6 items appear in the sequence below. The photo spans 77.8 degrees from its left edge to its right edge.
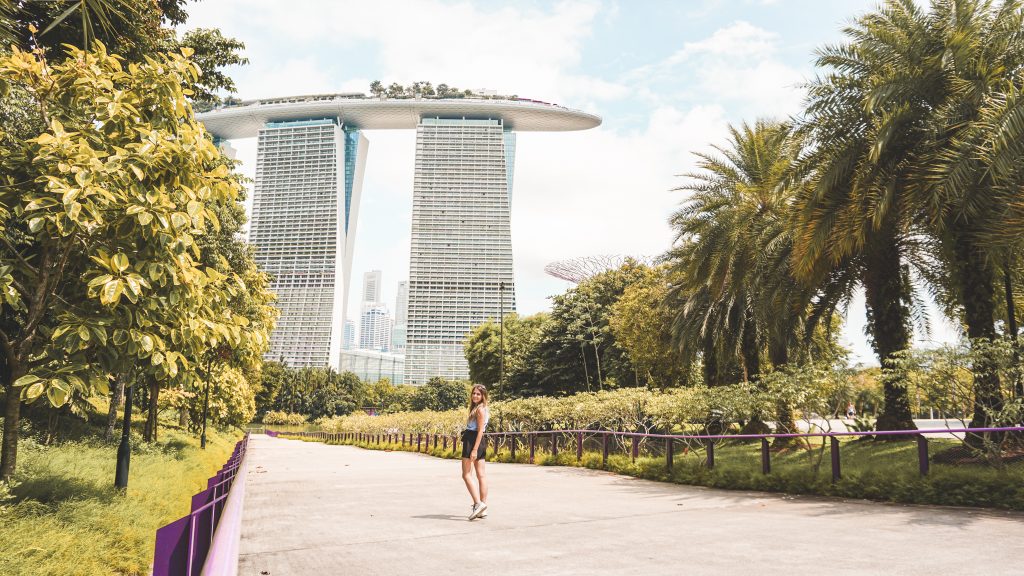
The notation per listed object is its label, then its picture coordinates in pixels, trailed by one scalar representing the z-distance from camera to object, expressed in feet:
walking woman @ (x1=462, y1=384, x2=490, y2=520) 26.45
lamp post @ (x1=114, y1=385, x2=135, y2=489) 29.84
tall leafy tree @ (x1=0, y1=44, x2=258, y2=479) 17.16
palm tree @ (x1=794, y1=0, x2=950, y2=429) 38.60
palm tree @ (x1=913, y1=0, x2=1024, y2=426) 32.24
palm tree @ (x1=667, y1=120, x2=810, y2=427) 54.44
